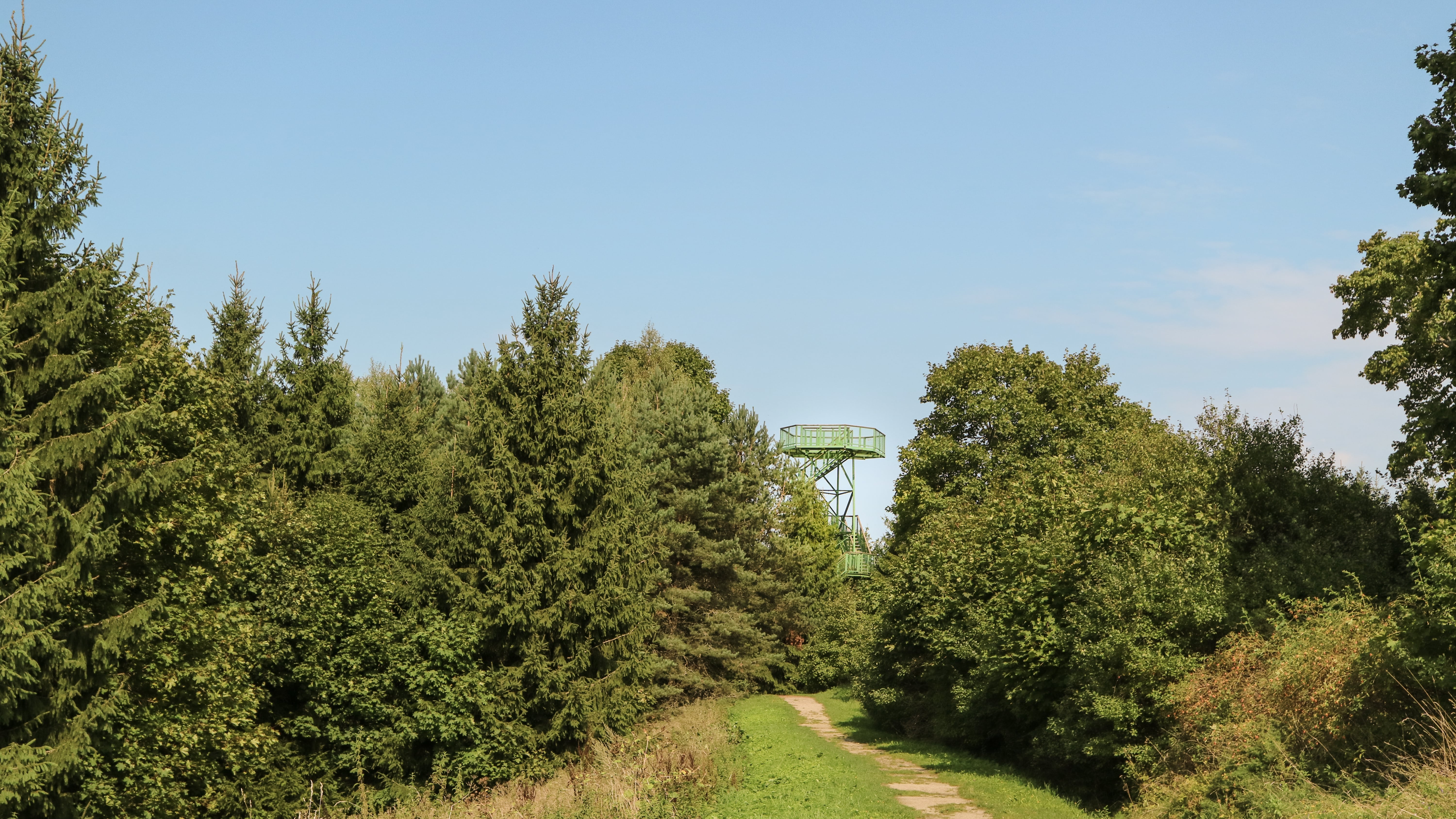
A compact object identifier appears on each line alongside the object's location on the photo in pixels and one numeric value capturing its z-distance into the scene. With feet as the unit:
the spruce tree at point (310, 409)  113.19
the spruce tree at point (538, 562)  88.43
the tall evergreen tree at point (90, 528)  53.31
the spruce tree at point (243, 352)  112.88
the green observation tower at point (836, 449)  188.24
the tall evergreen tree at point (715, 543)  138.21
